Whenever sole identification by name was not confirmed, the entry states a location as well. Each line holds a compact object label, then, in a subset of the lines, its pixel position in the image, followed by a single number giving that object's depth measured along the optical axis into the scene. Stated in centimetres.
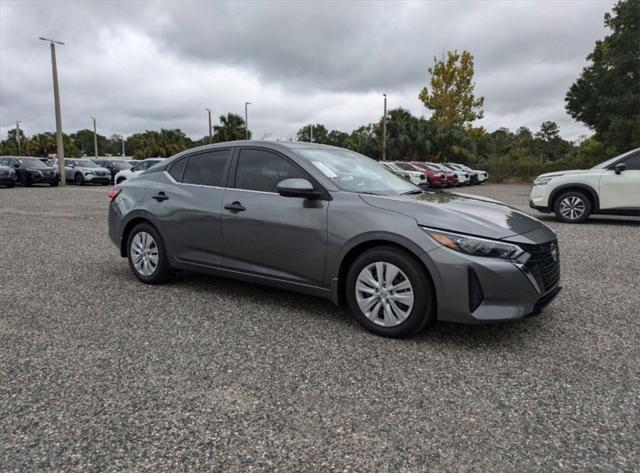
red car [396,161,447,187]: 2459
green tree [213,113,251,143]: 4950
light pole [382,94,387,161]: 3761
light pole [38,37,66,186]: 2430
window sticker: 407
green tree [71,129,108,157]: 10944
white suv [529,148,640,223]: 971
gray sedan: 333
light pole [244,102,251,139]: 4999
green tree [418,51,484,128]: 4184
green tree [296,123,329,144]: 8281
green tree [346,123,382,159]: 4141
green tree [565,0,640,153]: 3083
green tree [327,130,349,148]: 8700
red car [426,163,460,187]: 2610
